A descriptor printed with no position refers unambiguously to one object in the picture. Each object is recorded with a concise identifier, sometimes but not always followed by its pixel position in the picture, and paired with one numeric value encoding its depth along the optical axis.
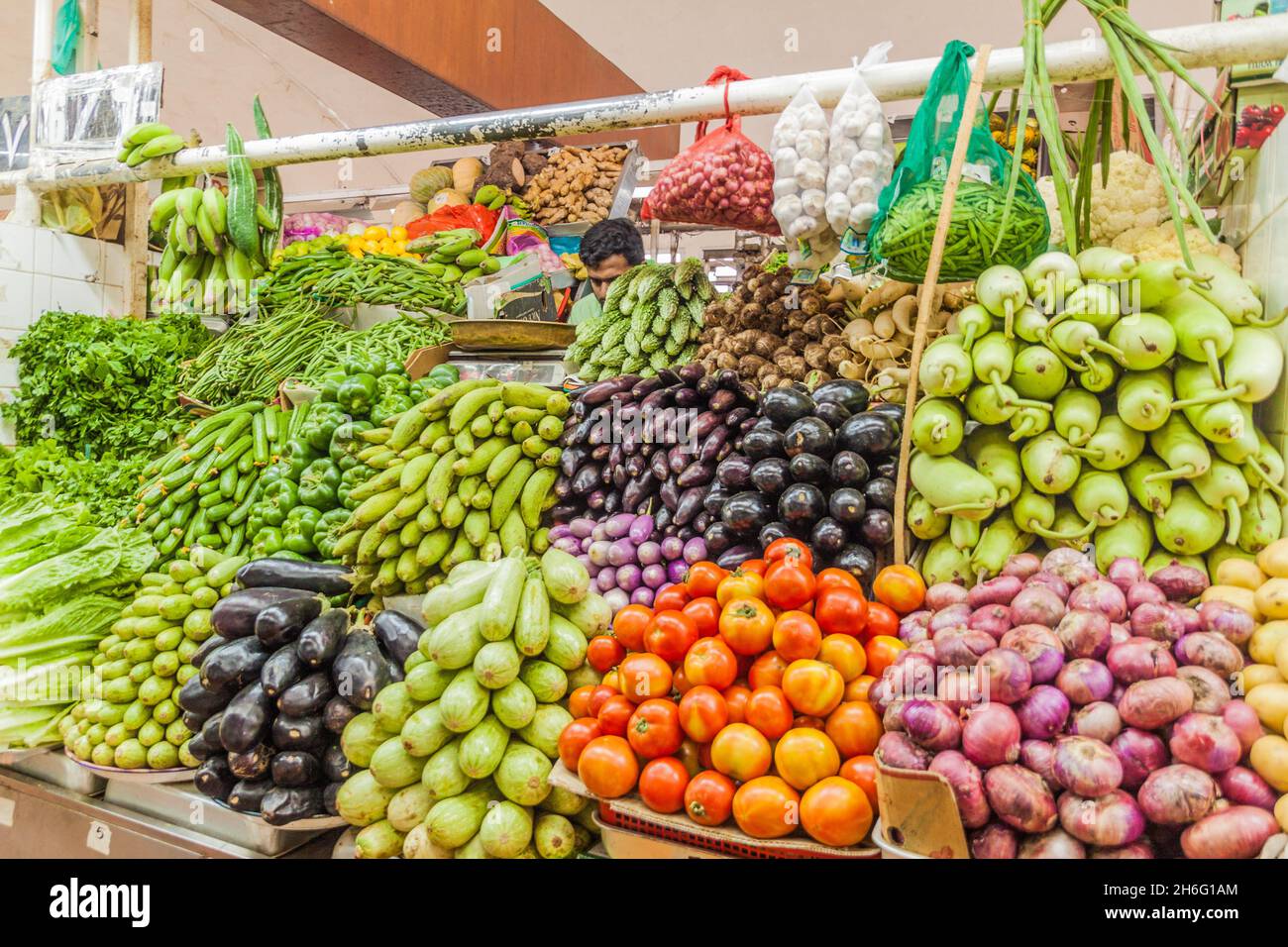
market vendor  4.48
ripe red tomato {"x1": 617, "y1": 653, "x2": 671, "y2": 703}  1.84
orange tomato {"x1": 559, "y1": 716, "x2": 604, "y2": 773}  1.86
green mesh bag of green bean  2.00
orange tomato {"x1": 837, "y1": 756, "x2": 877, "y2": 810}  1.59
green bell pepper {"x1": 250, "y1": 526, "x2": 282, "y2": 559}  2.93
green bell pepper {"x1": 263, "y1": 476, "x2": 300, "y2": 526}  3.06
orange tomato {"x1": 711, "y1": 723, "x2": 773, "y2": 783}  1.64
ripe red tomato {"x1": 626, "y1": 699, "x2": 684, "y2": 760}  1.75
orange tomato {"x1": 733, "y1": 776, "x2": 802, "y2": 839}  1.56
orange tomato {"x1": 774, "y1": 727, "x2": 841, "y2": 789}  1.61
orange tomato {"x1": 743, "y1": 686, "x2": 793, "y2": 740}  1.70
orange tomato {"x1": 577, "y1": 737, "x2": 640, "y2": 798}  1.73
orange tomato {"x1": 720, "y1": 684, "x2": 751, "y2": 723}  1.76
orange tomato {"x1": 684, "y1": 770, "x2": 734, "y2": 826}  1.63
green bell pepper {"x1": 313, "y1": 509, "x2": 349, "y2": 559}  2.85
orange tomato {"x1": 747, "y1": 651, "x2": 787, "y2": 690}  1.78
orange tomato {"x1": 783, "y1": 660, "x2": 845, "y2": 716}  1.69
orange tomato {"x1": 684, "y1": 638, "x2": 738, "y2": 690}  1.79
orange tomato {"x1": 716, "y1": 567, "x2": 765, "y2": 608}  1.88
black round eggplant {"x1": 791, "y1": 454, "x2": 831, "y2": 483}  2.16
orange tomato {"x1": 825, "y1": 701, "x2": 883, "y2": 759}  1.67
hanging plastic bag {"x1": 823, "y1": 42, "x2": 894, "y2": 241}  2.29
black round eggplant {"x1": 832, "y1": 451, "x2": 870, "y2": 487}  2.15
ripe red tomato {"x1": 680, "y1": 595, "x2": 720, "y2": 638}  1.93
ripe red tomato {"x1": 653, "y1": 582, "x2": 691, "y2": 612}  2.05
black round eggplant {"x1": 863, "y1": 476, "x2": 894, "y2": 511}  2.17
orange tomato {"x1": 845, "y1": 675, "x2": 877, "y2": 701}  1.75
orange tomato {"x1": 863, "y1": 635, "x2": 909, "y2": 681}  1.80
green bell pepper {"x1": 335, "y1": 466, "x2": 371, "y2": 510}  2.95
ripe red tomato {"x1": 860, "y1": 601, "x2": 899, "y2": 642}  1.88
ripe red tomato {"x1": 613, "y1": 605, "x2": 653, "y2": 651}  2.07
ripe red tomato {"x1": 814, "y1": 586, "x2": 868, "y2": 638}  1.83
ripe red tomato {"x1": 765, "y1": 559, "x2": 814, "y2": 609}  1.85
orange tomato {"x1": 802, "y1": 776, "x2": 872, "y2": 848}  1.53
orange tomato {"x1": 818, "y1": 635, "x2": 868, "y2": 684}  1.76
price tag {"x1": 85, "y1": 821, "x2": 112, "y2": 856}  2.50
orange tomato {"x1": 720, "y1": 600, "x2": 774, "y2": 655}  1.80
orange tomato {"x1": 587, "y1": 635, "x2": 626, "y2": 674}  2.12
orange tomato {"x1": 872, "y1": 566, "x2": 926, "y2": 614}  1.94
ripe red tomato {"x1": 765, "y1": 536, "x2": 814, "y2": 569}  1.94
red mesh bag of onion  2.63
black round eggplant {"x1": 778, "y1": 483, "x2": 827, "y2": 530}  2.14
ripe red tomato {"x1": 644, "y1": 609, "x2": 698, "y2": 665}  1.90
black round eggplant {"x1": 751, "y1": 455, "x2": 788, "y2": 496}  2.21
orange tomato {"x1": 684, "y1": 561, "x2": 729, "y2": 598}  2.04
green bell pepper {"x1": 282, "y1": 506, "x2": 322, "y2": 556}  2.91
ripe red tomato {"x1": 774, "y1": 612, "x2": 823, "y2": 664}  1.75
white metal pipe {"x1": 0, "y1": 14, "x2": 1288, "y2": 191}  2.26
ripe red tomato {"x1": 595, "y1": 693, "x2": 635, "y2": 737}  1.84
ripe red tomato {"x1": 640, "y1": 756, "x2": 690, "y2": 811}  1.68
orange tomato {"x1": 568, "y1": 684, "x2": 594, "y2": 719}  2.04
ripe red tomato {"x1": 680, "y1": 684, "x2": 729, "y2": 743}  1.72
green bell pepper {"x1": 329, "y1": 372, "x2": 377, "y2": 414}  3.20
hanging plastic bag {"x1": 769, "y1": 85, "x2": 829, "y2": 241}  2.37
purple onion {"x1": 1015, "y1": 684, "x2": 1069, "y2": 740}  1.44
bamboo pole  1.94
